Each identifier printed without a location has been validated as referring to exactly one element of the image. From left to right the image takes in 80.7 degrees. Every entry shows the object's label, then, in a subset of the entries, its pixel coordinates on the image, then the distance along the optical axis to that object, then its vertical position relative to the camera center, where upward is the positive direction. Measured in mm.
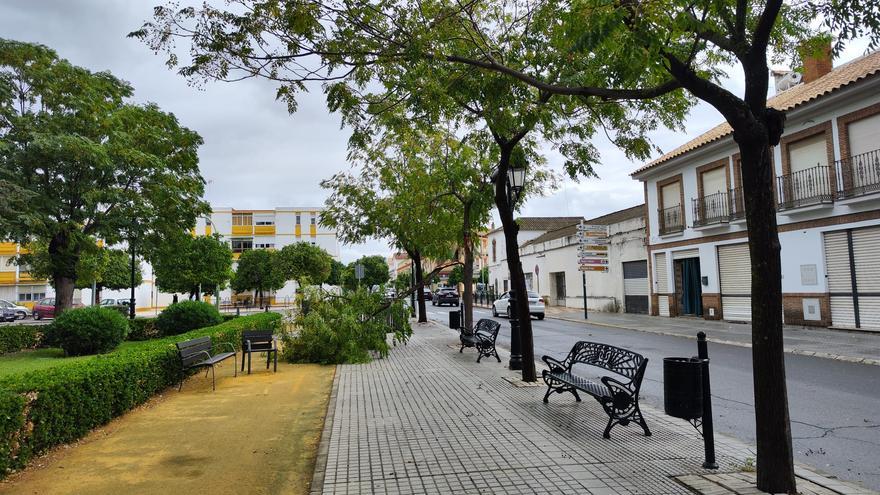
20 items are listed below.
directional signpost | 25516 +1532
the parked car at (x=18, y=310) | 38025 -972
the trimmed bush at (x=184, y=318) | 16281 -822
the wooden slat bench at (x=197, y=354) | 8625 -1099
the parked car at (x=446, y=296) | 43344 -1081
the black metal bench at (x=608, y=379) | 5301 -1177
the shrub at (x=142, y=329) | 17453 -1241
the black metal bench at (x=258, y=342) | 10400 -1096
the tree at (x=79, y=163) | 15070 +3997
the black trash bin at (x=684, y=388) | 4461 -967
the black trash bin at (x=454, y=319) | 18375 -1270
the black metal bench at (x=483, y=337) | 11039 -1214
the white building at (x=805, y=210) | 14812 +2108
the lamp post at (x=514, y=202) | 8609 +1334
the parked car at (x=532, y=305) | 24448 -1185
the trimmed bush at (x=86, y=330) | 13086 -917
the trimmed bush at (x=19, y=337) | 14797 -1175
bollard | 4312 -1191
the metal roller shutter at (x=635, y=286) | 25547 -410
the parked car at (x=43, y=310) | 36781 -1008
